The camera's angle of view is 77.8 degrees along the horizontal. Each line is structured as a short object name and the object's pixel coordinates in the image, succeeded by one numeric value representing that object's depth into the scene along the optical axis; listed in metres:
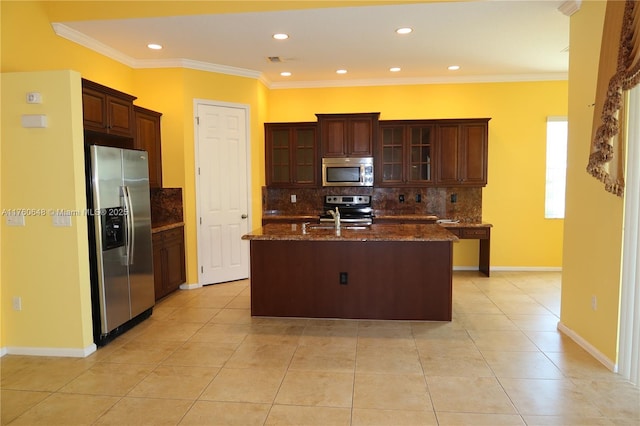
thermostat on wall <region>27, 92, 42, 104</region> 3.22
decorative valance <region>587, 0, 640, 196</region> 2.60
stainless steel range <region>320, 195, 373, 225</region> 6.19
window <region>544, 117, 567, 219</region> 6.23
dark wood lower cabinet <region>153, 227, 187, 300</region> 4.77
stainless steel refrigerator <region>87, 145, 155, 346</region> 3.49
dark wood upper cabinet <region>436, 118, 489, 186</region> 6.01
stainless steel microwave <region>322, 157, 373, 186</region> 6.18
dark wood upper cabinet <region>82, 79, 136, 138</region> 3.67
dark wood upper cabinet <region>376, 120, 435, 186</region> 6.12
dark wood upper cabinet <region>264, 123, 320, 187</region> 6.36
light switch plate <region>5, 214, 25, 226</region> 3.35
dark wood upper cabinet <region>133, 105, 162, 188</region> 4.75
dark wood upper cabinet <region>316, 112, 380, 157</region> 6.15
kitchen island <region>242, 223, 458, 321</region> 4.07
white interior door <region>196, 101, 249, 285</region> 5.52
